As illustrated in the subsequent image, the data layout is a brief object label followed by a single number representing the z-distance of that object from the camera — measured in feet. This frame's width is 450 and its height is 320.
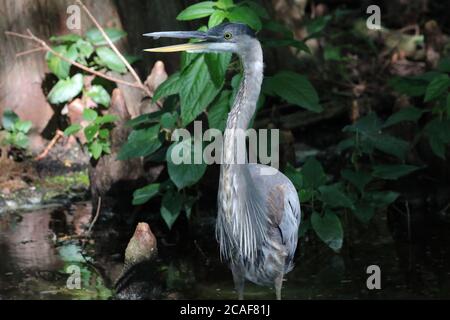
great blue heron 15.83
